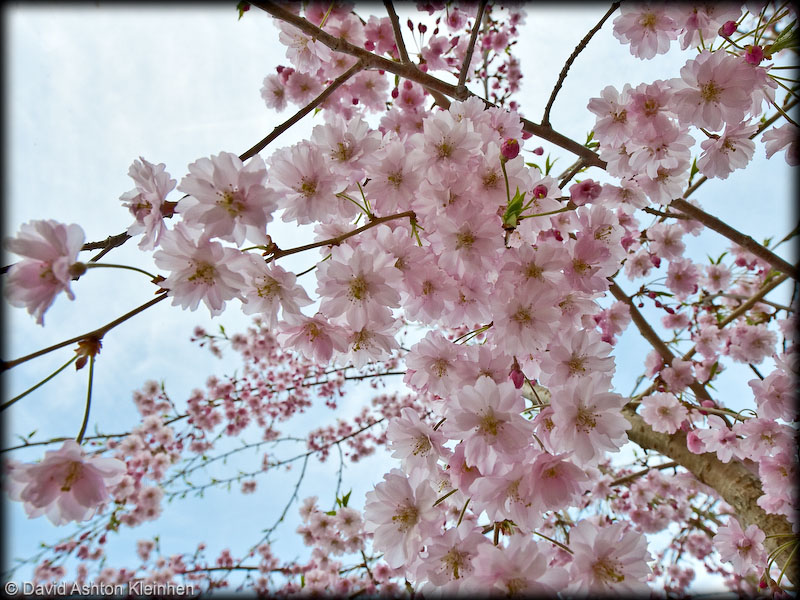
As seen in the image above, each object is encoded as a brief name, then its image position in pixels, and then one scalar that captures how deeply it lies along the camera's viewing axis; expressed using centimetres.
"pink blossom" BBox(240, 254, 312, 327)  29
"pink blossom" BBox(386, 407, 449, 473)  32
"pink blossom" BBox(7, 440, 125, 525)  25
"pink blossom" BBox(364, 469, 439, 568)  30
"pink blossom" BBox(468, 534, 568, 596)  25
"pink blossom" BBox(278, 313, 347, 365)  32
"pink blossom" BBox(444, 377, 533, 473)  28
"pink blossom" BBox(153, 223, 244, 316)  27
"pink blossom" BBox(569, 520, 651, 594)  26
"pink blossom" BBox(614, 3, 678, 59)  38
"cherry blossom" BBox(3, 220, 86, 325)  24
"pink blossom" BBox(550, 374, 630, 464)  28
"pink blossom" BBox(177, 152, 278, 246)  26
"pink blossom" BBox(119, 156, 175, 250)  27
